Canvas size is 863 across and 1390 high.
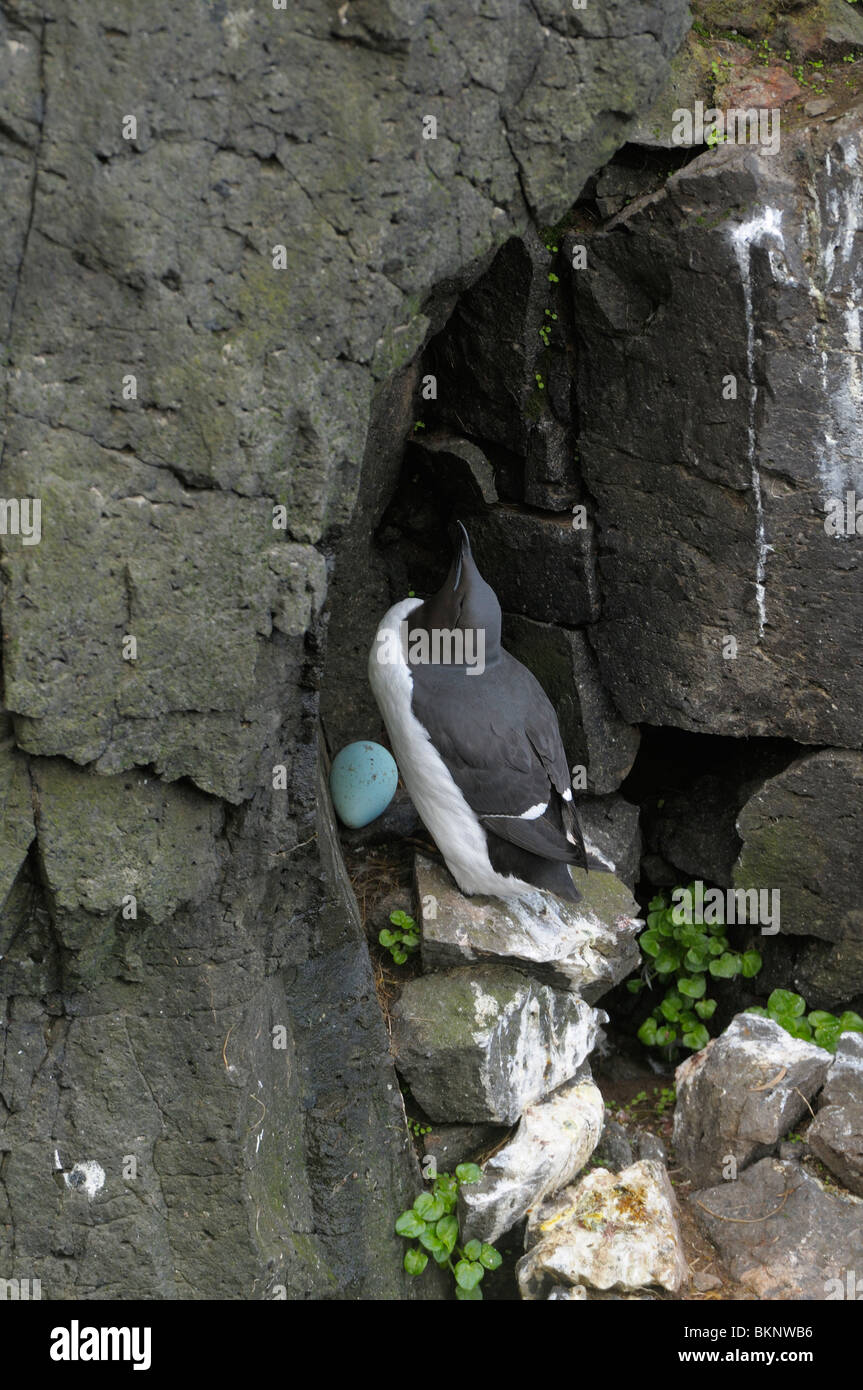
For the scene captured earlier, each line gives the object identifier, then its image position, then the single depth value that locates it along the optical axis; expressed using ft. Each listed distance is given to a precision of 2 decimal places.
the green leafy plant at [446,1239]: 15.79
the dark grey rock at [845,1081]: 17.71
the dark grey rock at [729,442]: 16.55
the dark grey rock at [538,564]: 19.06
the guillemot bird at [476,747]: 16.43
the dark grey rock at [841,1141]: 17.04
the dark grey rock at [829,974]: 20.47
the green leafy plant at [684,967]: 21.39
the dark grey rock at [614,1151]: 18.13
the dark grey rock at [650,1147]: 18.62
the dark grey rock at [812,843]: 19.40
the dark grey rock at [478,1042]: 16.28
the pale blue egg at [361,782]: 17.49
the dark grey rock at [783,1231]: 16.19
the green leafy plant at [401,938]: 17.02
